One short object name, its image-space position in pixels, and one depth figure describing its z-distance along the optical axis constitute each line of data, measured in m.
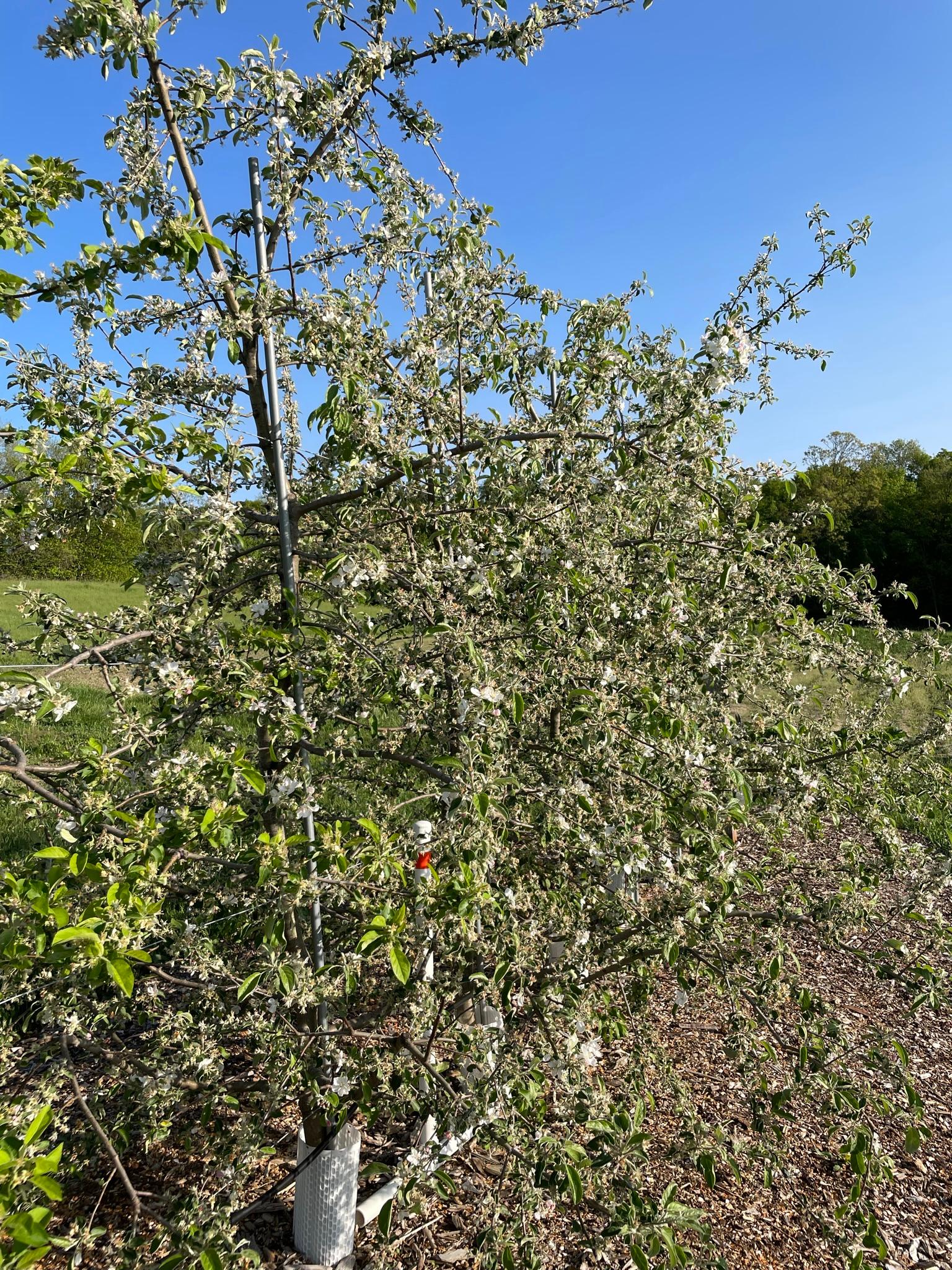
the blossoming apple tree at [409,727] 1.84
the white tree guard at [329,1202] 2.55
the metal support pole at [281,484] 2.30
